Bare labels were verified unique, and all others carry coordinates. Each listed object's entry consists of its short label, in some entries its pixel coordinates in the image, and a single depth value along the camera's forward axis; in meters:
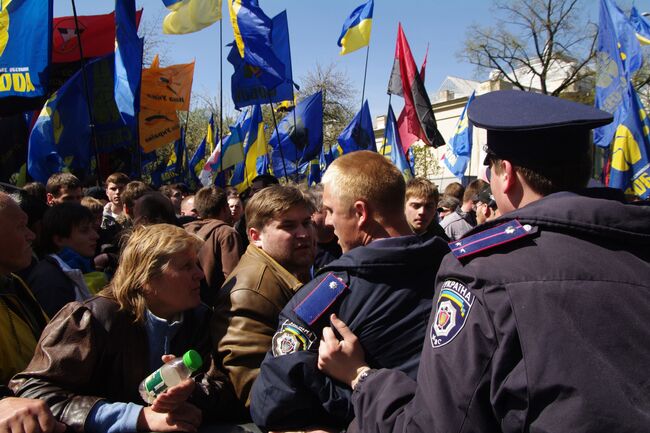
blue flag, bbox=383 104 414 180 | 11.57
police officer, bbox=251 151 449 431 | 1.86
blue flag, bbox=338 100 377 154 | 12.33
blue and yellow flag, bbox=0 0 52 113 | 6.33
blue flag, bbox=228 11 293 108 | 9.60
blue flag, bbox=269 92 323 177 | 12.02
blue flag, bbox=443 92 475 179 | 14.57
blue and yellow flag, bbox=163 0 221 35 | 9.09
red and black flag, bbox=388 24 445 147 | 10.88
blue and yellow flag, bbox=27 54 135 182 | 7.24
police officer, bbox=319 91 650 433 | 1.22
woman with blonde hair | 2.06
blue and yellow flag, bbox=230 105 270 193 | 11.07
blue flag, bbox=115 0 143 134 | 7.79
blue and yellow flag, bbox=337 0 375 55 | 11.43
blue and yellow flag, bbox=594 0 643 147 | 8.93
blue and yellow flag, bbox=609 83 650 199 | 8.49
